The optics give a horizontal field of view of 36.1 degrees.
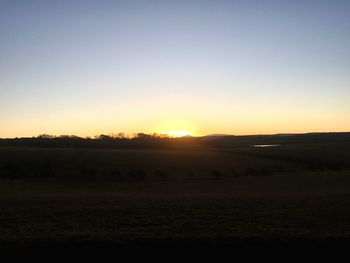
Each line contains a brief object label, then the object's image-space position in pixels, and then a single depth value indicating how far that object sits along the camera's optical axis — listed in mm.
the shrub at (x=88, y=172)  60212
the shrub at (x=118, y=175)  56712
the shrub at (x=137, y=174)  56034
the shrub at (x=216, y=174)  58194
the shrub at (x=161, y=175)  56875
